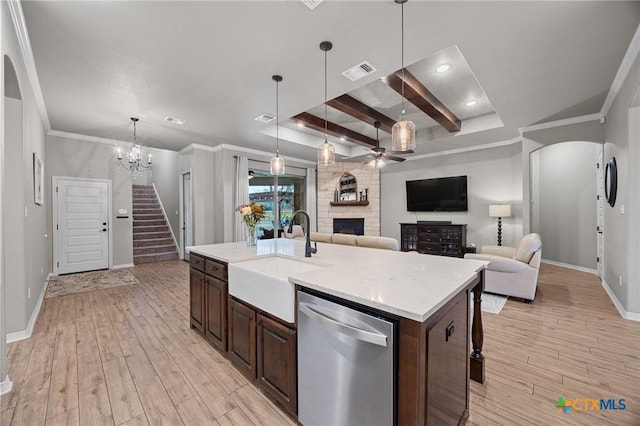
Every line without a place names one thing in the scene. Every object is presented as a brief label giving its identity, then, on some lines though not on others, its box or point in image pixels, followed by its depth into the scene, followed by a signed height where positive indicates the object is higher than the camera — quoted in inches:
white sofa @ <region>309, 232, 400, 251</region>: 150.3 -17.4
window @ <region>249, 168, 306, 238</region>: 289.4 +22.9
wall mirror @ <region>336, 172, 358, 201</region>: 312.8 +29.3
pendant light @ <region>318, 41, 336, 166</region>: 123.0 +27.1
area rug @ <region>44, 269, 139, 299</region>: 173.5 -47.9
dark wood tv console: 243.1 -25.7
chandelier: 183.5 +45.3
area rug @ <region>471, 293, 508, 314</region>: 136.7 -49.8
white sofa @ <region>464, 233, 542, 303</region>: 143.2 -32.9
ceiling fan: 198.4 +41.0
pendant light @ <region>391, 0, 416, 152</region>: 92.6 +26.5
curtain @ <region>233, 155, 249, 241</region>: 249.6 +21.3
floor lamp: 217.3 +0.5
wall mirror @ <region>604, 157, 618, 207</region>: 138.6 +15.0
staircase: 281.3 -19.0
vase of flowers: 114.9 -2.0
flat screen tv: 255.0 +16.8
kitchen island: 45.6 -22.5
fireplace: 310.3 -15.9
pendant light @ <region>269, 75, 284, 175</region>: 136.3 +24.1
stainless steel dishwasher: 46.6 -29.7
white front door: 212.5 -8.1
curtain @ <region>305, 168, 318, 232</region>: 321.1 +19.1
